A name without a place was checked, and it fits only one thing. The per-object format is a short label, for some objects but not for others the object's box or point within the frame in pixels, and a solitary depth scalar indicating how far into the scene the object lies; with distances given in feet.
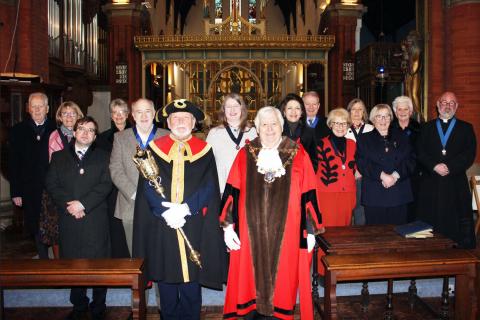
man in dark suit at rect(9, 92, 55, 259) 15.66
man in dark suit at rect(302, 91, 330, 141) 15.63
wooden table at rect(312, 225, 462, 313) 11.12
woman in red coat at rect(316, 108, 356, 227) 14.20
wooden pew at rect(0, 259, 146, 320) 10.19
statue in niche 27.61
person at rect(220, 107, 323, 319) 10.44
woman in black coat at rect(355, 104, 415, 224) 14.03
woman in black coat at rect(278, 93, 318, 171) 13.83
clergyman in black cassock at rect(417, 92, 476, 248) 15.17
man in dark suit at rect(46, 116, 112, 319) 11.76
